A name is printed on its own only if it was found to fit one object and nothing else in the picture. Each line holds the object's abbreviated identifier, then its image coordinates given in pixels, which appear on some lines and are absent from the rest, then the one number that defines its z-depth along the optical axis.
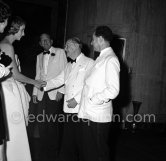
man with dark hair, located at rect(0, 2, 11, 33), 2.24
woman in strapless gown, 3.02
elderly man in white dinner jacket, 3.32
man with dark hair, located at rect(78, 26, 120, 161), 2.63
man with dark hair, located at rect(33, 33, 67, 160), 4.25
